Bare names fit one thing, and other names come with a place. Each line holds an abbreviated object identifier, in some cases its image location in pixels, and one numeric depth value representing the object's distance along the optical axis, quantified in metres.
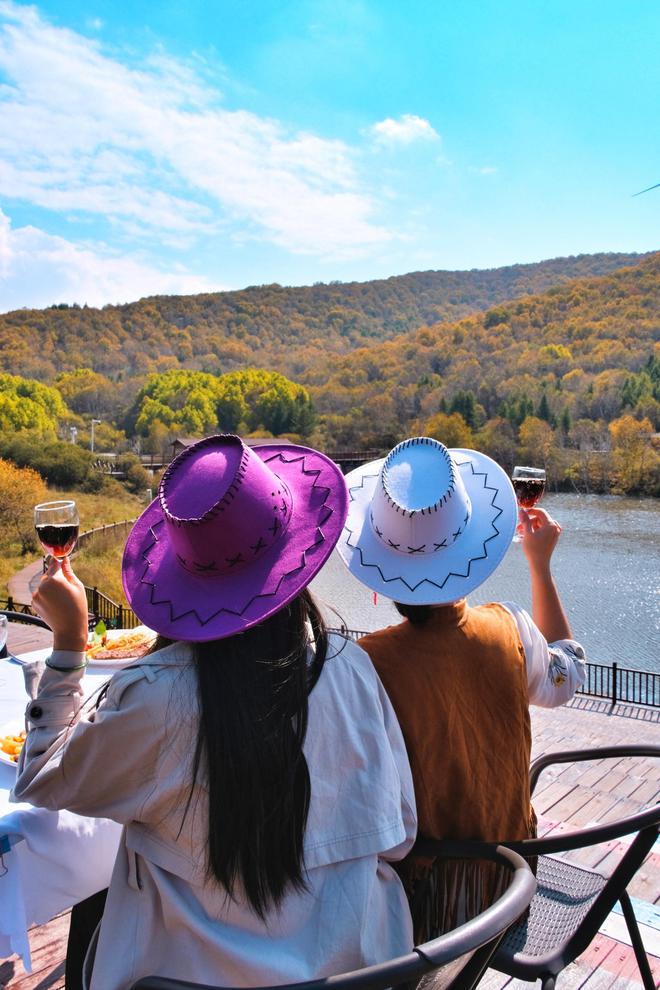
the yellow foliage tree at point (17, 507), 33.91
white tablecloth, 1.61
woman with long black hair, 1.10
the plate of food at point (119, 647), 2.40
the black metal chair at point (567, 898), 1.44
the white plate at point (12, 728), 1.95
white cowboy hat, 1.53
